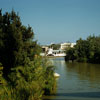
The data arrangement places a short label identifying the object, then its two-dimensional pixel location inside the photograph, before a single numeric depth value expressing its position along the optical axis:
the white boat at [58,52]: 131.50
